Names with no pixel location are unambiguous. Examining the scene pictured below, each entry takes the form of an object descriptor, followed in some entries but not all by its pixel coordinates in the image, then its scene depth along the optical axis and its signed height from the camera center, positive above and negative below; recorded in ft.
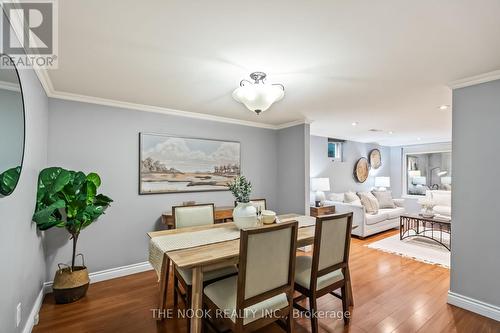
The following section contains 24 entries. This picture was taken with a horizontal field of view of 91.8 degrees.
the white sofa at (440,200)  18.65 -2.74
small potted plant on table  7.71 -1.28
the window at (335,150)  20.40 +1.42
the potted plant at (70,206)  7.53 -1.35
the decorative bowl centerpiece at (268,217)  8.19 -1.72
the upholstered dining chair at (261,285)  5.03 -2.66
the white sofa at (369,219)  16.02 -3.65
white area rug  12.21 -4.66
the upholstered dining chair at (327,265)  6.34 -2.77
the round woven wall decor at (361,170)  21.63 -0.31
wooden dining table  5.49 -2.16
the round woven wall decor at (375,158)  23.03 +0.82
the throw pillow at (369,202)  17.69 -2.69
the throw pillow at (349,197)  18.24 -2.31
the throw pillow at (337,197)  18.37 -2.32
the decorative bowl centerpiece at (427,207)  15.65 -2.64
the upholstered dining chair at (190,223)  6.88 -2.14
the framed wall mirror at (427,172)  21.99 -0.47
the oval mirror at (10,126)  4.21 +0.75
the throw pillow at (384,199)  19.60 -2.65
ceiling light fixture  6.46 +1.95
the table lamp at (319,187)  17.02 -1.46
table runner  6.48 -2.15
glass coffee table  14.46 -4.59
